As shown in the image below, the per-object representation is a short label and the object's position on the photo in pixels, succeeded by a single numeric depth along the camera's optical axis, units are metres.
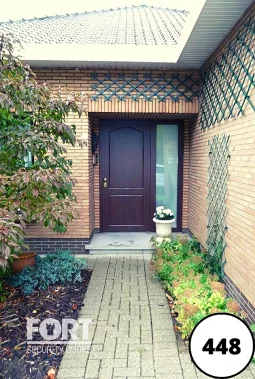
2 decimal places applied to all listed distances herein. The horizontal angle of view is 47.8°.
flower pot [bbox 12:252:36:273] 3.88
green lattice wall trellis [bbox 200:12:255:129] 2.79
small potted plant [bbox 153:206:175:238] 4.91
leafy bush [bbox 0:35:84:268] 2.42
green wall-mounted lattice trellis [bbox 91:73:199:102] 4.71
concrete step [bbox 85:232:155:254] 4.85
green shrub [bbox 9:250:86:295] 3.51
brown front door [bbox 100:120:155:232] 5.65
